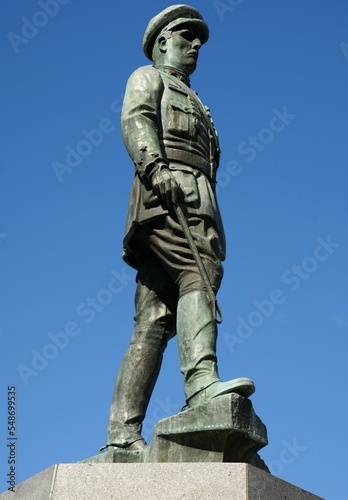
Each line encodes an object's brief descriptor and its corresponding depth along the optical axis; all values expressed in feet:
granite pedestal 25.27
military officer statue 28.71
